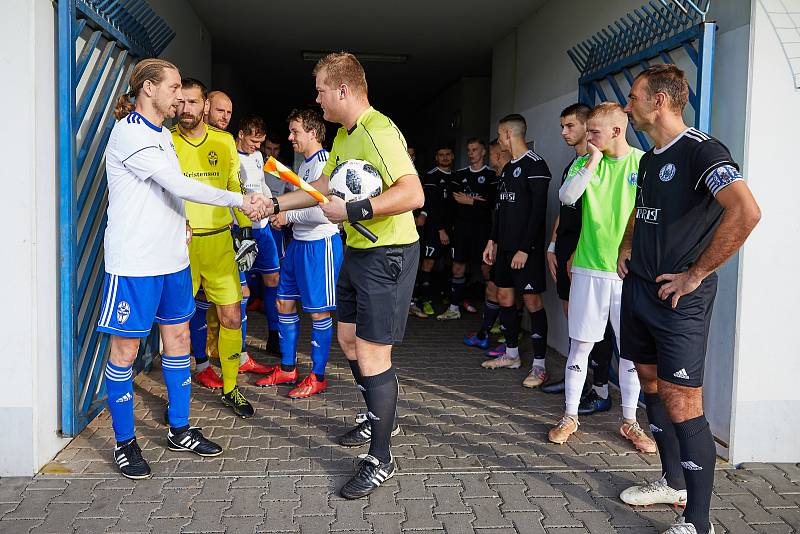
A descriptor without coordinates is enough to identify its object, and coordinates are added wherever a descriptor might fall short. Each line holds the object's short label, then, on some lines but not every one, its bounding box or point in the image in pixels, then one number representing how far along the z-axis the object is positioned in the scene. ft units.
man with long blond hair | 10.83
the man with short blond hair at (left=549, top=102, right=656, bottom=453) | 13.21
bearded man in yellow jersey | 14.24
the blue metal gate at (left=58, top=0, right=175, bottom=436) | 11.66
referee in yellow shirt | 10.19
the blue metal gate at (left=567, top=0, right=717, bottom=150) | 12.54
